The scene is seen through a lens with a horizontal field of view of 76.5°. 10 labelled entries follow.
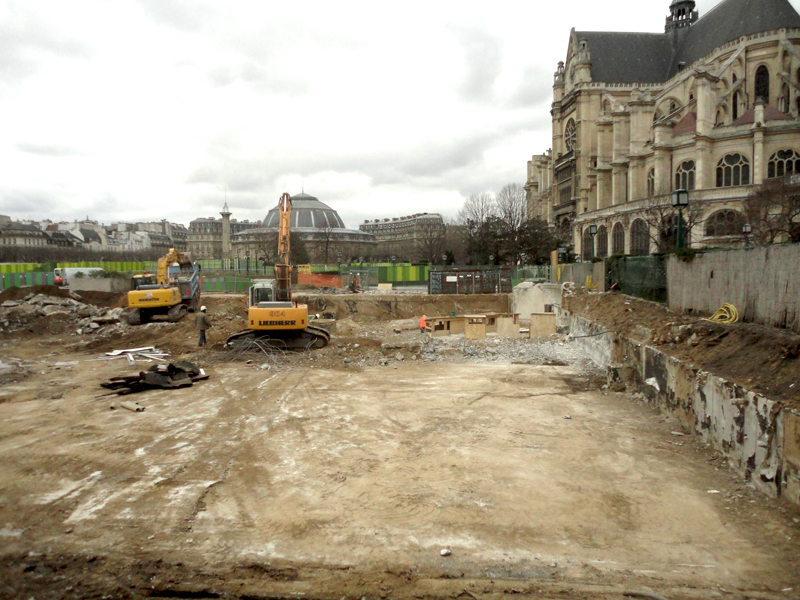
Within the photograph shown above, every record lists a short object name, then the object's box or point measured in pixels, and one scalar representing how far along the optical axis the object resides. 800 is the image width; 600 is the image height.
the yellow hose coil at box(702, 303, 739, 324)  10.21
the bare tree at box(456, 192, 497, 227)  54.85
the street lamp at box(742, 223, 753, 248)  25.67
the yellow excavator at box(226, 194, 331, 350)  18.05
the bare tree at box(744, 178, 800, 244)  25.24
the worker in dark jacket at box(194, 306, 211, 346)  19.12
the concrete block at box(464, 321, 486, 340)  21.95
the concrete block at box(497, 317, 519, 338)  22.52
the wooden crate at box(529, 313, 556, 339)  22.02
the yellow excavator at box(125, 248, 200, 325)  24.20
